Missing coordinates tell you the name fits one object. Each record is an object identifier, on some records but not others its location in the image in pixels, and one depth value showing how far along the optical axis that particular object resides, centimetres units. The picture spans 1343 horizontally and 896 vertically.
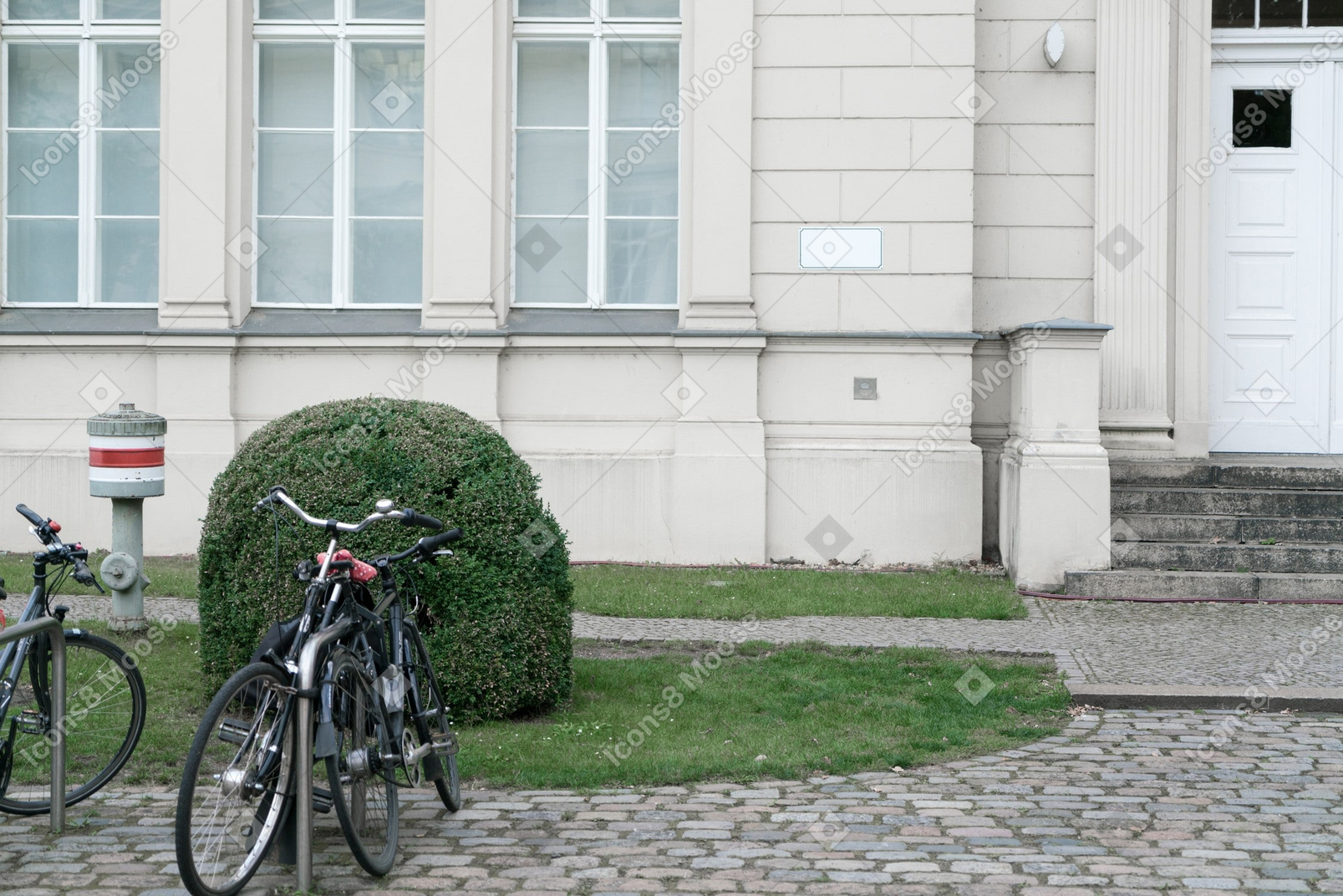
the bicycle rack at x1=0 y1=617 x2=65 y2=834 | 473
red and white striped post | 782
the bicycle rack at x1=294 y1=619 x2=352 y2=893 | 405
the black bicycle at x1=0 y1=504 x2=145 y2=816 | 481
